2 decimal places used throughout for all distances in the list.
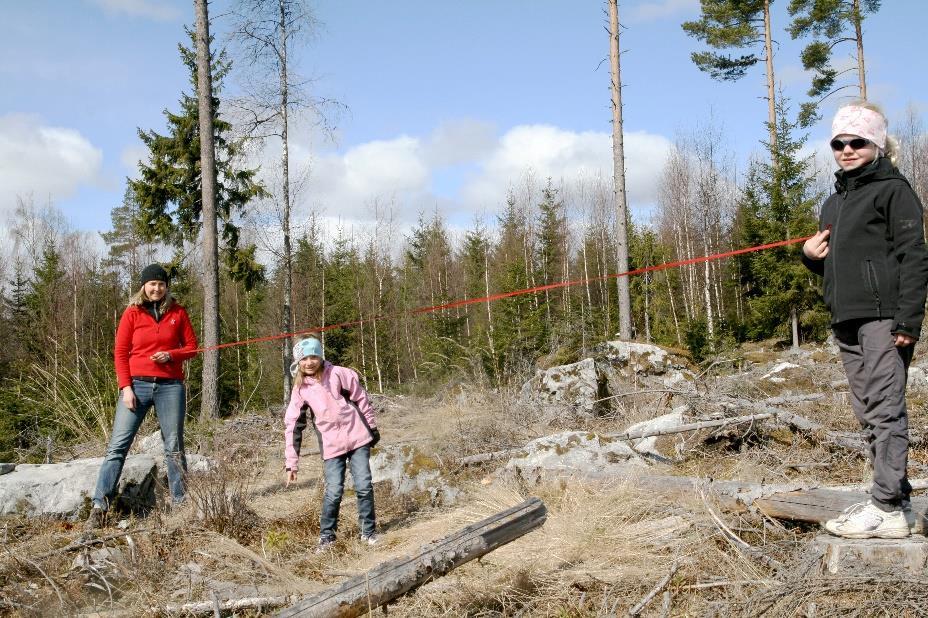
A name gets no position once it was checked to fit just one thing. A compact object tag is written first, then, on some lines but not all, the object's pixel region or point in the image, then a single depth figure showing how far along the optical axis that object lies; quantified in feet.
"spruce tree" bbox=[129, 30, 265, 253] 52.65
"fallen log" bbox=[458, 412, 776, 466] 17.59
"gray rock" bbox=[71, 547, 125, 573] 12.42
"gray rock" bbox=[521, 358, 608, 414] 25.67
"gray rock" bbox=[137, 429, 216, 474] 22.16
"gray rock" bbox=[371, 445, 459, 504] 18.42
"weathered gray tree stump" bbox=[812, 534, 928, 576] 8.97
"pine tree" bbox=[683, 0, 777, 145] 65.36
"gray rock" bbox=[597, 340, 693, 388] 32.73
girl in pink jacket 14.87
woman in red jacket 16.90
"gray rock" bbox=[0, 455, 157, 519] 16.94
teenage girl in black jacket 8.96
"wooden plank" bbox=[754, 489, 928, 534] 10.70
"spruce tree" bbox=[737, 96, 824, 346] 62.08
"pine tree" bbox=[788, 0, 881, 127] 63.57
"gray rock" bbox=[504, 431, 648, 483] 16.48
